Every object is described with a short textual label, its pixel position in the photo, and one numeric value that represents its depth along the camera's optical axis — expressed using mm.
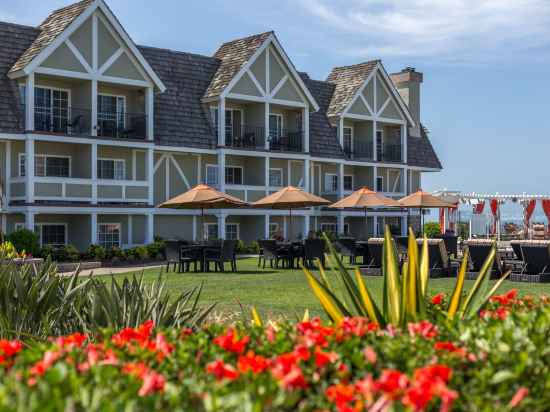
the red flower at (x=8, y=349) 3998
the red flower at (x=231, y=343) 4023
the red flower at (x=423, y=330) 4301
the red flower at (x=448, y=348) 3914
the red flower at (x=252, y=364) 3453
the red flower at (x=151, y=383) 3170
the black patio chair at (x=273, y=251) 24031
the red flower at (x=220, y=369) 3467
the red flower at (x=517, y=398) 3182
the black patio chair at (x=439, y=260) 20297
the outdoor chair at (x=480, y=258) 19250
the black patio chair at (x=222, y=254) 22688
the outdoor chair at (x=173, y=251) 22516
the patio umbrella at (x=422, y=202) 29469
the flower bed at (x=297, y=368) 3072
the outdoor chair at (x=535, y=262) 18344
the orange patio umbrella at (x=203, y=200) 24125
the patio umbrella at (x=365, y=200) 27094
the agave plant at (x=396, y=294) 5375
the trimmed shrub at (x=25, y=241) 26203
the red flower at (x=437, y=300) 5941
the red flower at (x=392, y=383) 3138
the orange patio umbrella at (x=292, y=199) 25844
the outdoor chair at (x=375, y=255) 21172
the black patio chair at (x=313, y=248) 22734
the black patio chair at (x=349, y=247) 24234
